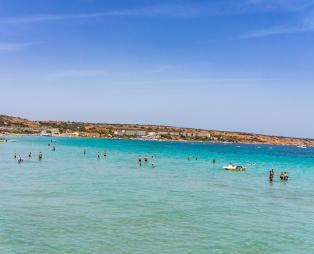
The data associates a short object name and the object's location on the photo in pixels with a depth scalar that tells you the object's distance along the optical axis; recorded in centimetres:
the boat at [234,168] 7594
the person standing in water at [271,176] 6140
